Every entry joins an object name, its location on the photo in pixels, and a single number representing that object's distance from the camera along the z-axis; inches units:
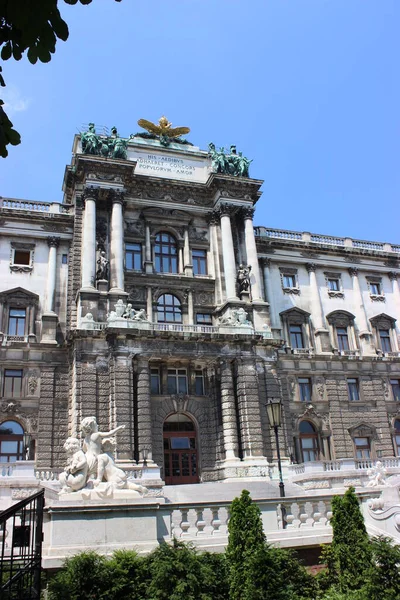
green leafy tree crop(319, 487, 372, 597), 452.8
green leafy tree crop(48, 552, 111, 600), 393.7
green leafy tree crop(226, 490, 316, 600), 404.8
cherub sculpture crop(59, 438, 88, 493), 557.3
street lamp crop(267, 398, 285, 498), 869.8
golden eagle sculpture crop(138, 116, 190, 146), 1781.5
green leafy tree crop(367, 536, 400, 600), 413.1
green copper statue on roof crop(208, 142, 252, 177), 1717.5
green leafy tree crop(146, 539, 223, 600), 399.2
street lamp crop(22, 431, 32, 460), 1328.5
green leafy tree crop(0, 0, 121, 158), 239.0
